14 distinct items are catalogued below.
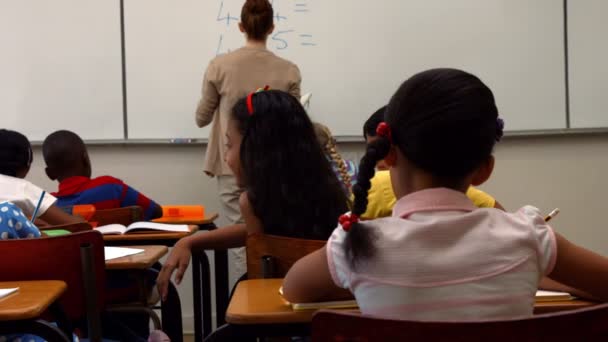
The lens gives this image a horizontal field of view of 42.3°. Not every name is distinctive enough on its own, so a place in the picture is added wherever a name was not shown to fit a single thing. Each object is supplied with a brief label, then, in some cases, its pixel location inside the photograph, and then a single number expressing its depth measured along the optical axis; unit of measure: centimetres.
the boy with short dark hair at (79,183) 328
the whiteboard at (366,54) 448
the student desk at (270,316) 130
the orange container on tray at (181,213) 353
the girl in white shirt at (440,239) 118
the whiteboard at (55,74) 451
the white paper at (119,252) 231
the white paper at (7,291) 155
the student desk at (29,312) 142
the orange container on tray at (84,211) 304
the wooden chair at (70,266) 191
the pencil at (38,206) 267
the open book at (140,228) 283
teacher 396
